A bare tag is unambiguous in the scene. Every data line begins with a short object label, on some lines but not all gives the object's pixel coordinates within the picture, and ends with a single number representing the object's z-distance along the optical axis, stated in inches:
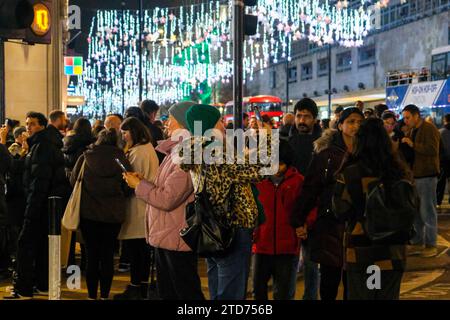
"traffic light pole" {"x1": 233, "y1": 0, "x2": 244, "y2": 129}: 343.9
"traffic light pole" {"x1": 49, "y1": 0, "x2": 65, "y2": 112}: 722.8
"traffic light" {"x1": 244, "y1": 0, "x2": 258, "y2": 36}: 364.2
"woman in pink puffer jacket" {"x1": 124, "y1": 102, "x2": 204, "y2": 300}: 234.5
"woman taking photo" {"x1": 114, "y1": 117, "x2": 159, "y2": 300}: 330.6
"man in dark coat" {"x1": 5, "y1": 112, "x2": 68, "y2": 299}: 332.8
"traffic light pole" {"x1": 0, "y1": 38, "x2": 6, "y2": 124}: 341.1
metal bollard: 246.5
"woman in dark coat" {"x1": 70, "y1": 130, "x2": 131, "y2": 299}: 320.2
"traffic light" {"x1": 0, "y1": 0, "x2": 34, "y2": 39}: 307.6
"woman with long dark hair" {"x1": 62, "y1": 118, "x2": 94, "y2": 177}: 374.0
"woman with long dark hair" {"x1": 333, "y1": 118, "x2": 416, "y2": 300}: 211.8
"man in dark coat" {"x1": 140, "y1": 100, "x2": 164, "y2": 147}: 417.1
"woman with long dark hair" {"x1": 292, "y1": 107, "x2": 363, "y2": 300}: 257.4
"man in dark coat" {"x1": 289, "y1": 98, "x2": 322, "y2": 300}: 318.0
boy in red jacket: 266.1
